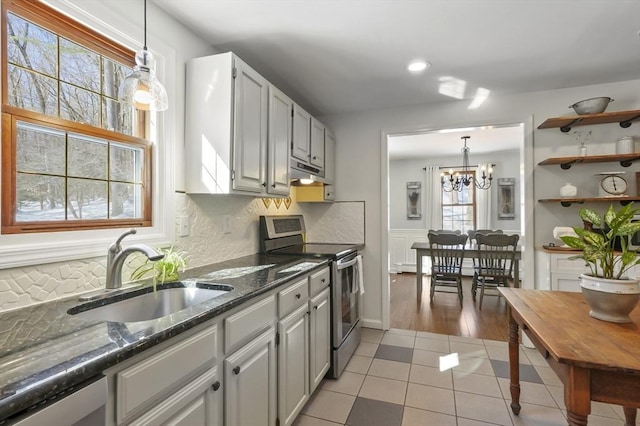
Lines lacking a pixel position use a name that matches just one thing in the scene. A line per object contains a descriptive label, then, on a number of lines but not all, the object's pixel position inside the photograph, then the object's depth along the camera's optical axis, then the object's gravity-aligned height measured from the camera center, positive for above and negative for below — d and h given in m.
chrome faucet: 1.38 -0.19
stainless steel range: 2.43 -0.48
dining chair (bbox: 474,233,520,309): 4.16 -0.60
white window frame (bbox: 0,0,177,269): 1.18 +0.10
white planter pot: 1.30 -0.34
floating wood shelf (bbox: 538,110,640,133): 2.56 +0.80
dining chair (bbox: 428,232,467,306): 4.46 -0.62
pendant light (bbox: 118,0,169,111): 1.29 +0.52
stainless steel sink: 1.32 -0.40
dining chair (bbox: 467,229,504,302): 4.67 -0.77
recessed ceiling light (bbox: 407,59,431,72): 2.40 +1.14
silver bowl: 2.58 +0.90
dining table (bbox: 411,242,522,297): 4.25 -0.57
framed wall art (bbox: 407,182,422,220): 6.62 +0.28
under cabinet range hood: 2.60 +0.36
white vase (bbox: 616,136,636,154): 2.60 +0.57
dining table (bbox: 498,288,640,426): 1.05 -0.47
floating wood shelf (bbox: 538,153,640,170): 2.61 +0.47
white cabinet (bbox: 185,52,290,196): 1.82 +0.52
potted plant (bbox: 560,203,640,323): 1.31 -0.27
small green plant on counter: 1.52 -0.27
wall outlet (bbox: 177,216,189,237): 1.86 -0.07
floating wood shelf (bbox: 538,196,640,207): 2.60 +0.12
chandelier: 5.80 +0.67
